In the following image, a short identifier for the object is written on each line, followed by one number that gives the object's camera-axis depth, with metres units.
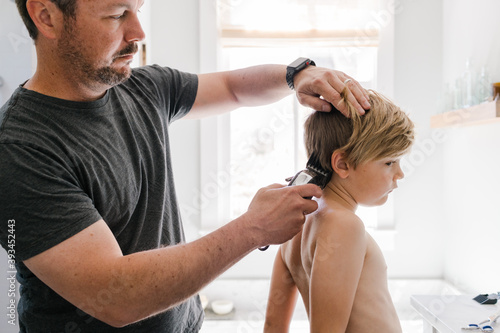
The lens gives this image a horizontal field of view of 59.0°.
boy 1.07
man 0.84
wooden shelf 1.94
